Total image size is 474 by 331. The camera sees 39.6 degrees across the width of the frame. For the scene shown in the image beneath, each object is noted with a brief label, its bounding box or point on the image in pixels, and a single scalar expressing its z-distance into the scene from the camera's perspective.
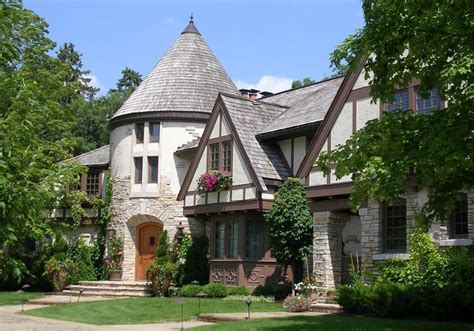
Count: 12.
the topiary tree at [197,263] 26.52
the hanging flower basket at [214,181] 24.20
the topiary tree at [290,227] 21.38
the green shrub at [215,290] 23.06
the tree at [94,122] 52.16
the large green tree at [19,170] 6.41
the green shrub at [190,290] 23.80
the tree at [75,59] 60.88
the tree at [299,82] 59.59
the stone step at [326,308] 18.12
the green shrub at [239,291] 22.85
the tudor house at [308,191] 18.53
